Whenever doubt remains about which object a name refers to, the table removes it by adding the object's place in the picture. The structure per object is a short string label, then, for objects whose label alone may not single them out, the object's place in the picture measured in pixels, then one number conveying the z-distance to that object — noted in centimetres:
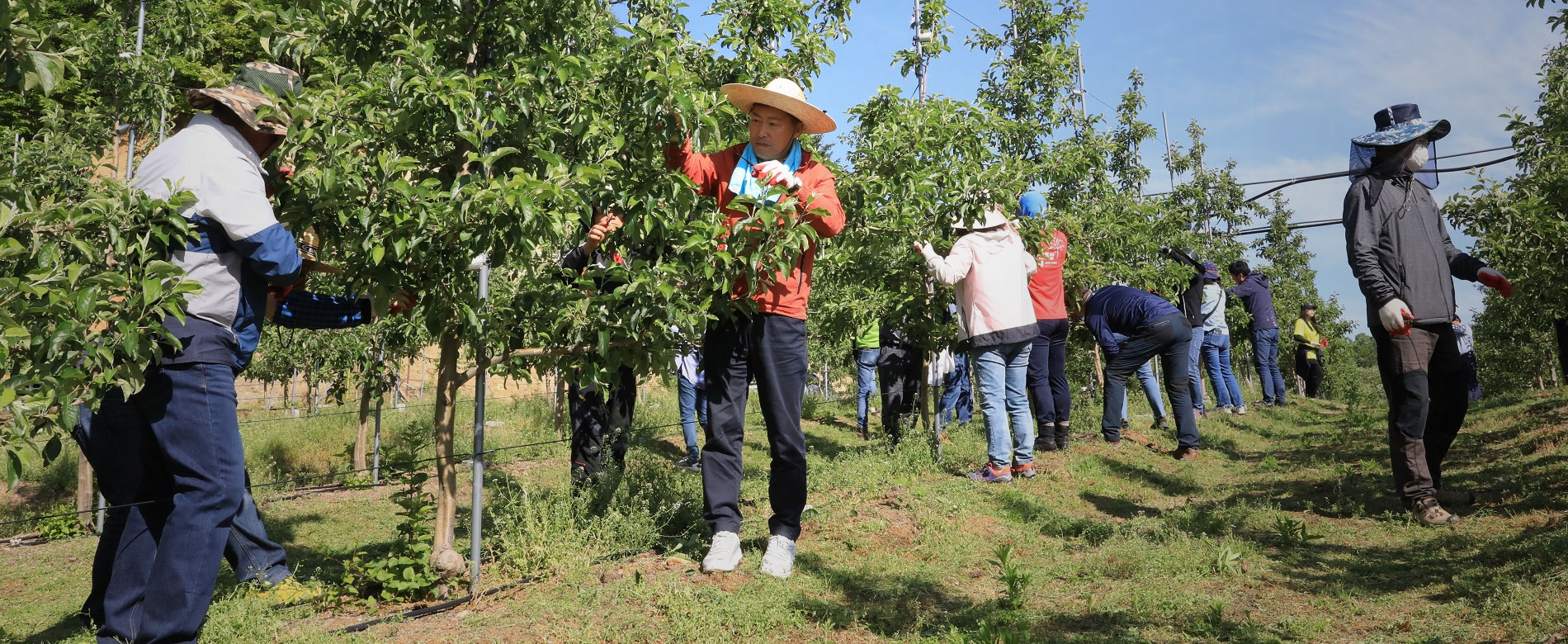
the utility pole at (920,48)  823
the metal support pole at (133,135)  702
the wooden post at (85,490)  648
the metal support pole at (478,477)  371
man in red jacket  399
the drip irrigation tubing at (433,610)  345
